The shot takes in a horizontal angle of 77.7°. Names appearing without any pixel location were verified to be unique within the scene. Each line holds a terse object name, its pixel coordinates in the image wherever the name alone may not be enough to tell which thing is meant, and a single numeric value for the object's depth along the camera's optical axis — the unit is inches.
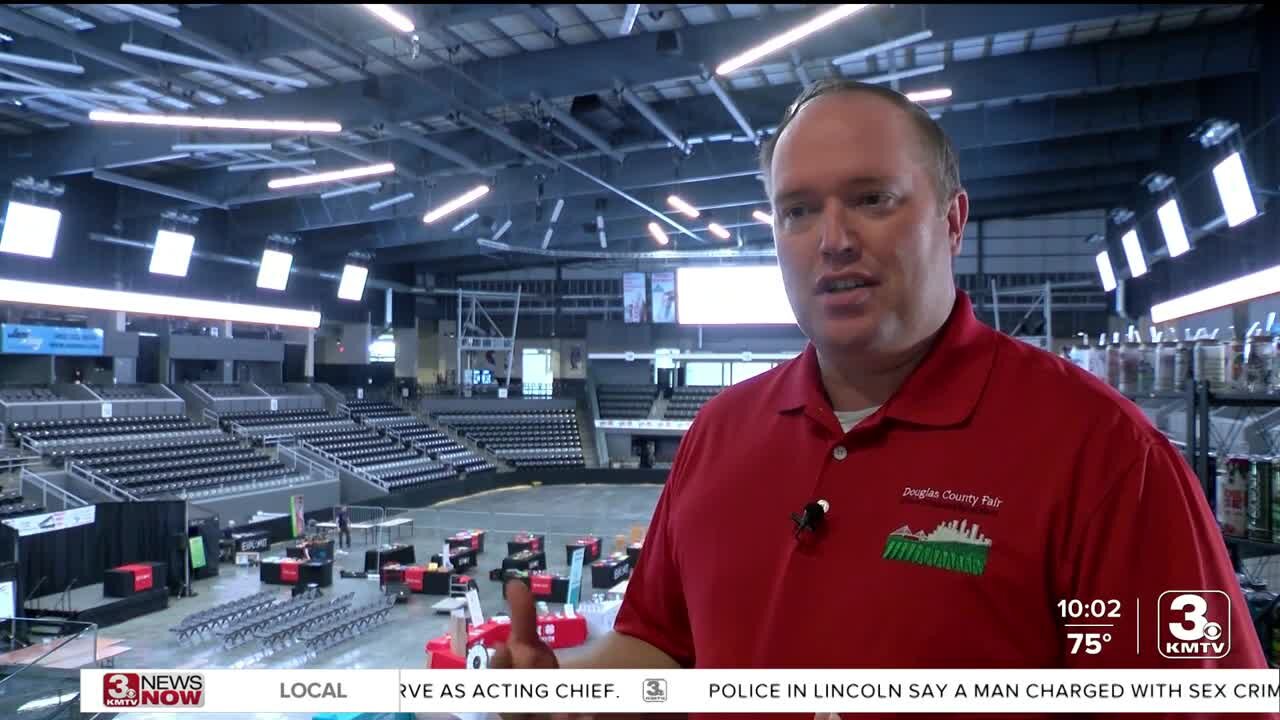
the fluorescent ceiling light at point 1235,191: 334.3
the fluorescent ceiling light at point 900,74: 310.8
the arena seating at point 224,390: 845.8
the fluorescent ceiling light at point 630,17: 212.6
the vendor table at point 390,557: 562.9
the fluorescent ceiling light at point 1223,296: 345.1
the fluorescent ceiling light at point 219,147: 422.3
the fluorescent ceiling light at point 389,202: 617.4
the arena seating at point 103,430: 618.2
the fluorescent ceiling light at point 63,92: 306.8
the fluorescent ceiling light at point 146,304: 636.1
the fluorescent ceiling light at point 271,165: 498.6
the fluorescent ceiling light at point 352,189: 577.3
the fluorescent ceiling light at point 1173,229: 455.4
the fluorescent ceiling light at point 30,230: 533.3
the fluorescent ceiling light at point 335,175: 467.2
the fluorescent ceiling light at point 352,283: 895.1
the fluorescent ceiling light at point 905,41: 158.7
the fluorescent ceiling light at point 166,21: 185.9
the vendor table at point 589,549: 578.9
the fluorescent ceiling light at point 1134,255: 563.5
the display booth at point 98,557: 423.8
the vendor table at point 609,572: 516.4
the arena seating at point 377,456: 826.8
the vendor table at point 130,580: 443.2
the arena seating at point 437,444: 979.9
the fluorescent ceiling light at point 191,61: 239.4
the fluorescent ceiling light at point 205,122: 335.0
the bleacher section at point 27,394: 658.8
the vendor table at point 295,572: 509.4
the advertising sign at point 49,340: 665.6
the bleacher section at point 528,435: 1058.7
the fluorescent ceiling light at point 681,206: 639.0
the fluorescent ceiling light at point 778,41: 111.6
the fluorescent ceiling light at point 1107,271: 682.8
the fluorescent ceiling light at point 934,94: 327.0
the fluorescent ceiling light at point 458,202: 550.9
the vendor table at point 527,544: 572.1
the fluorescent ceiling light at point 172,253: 651.5
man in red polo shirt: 33.5
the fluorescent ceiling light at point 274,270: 764.0
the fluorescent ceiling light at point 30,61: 264.7
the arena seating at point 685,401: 1107.9
